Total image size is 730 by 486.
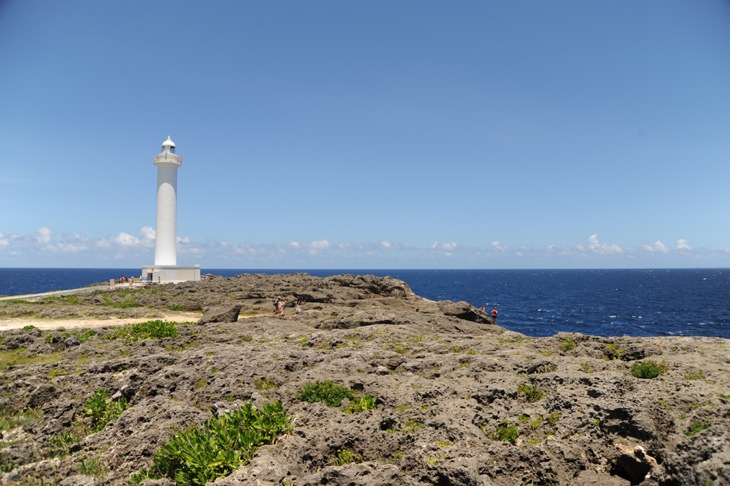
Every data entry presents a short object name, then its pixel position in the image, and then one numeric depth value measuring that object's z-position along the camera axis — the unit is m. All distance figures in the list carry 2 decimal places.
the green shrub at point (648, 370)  12.32
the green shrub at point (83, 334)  22.27
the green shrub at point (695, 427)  9.05
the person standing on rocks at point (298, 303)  36.66
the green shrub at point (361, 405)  11.54
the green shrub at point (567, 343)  17.12
